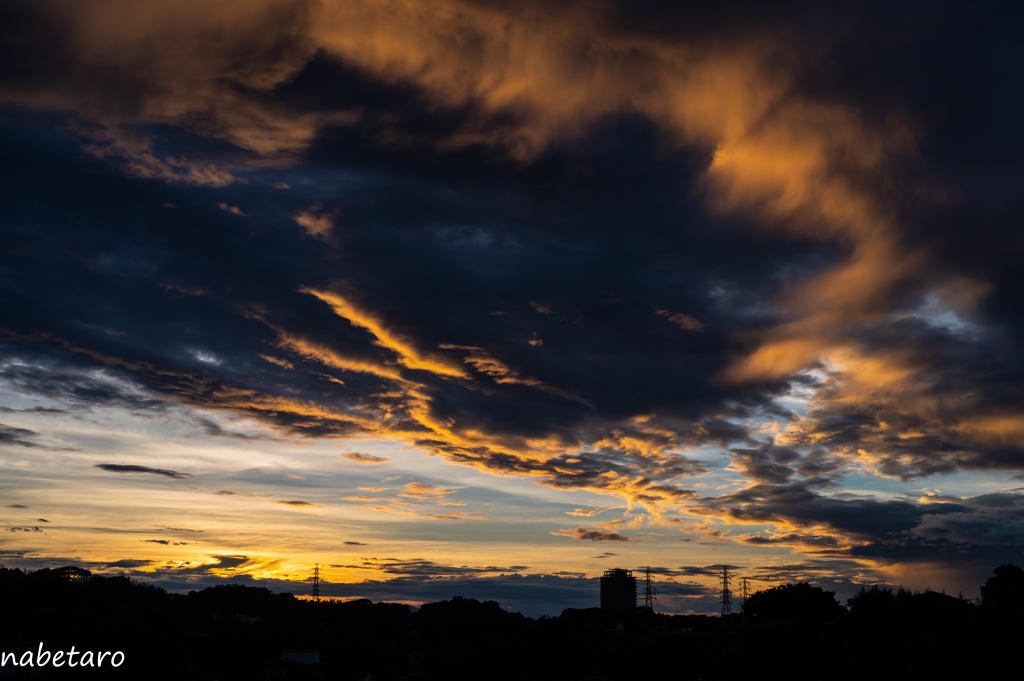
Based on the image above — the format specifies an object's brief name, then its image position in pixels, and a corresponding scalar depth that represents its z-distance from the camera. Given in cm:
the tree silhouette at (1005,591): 9106
